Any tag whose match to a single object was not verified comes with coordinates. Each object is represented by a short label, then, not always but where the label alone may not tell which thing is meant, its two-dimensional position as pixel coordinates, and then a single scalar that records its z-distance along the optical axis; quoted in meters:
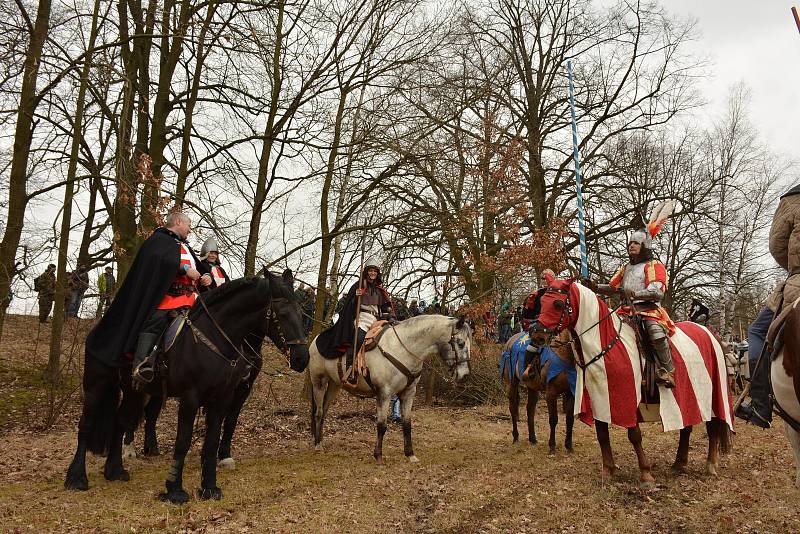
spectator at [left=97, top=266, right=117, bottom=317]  9.98
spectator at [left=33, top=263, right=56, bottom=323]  10.52
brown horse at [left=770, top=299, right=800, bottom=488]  4.19
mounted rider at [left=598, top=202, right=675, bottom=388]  6.84
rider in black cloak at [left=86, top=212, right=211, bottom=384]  6.55
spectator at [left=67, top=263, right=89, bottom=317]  9.47
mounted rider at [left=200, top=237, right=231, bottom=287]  8.65
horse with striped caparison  6.66
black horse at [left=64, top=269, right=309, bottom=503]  6.33
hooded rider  9.24
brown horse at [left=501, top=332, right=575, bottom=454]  9.02
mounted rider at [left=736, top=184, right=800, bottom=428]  4.74
